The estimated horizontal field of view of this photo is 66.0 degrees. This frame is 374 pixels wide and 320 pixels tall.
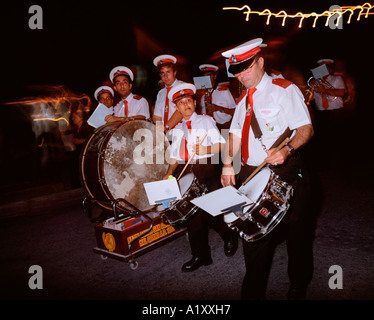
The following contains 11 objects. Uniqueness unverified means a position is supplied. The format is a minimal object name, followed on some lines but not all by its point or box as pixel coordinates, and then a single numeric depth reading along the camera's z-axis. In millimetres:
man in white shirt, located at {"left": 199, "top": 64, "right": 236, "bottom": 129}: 7039
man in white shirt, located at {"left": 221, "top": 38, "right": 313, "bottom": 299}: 2424
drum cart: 3834
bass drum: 3607
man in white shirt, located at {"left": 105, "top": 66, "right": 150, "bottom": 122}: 4828
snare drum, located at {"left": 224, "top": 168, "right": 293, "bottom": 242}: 2207
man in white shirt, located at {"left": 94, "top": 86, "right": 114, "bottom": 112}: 5281
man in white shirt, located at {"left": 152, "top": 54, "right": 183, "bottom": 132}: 4770
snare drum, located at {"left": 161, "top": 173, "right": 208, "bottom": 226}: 3246
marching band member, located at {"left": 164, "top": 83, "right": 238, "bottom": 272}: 3617
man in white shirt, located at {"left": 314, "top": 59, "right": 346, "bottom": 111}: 6742
